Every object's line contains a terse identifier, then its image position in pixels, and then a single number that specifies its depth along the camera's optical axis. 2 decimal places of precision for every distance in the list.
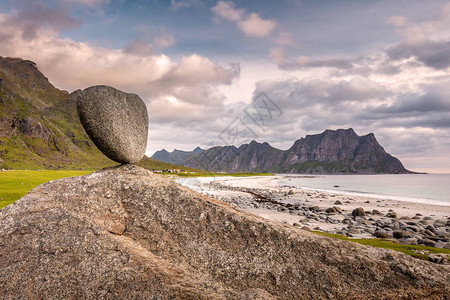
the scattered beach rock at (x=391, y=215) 31.06
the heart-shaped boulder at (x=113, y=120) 8.82
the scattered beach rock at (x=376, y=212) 33.03
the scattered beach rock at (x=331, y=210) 33.64
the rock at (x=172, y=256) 6.16
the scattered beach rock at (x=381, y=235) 20.69
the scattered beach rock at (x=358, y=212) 31.79
